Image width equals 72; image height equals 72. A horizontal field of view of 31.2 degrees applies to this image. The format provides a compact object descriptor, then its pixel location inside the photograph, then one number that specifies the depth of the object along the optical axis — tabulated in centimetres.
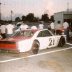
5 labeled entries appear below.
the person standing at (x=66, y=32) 1019
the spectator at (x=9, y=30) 940
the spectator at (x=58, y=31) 936
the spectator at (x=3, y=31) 917
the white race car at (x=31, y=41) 592
